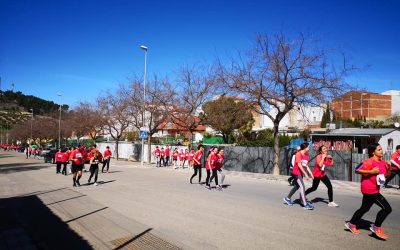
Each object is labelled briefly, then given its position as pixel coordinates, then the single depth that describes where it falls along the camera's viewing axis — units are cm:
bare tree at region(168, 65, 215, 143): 3247
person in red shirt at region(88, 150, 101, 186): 1603
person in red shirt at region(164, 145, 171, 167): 3162
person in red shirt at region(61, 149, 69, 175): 2331
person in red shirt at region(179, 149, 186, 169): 2942
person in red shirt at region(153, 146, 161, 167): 3180
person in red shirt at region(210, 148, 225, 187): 1468
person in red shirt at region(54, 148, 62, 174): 2359
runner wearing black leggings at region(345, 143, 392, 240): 687
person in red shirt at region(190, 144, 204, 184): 1620
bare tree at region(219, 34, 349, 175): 2080
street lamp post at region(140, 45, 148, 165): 3412
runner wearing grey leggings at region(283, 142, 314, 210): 1012
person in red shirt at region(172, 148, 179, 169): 2974
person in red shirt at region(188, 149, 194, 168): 2679
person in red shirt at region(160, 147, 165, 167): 3173
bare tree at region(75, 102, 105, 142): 4576
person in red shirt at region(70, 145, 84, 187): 1606
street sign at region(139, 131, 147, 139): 3133
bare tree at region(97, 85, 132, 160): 4003
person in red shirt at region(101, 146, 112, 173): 2475
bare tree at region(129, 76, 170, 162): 3468
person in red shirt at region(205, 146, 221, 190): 1459
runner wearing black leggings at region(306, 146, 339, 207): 1029
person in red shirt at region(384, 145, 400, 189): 1337
